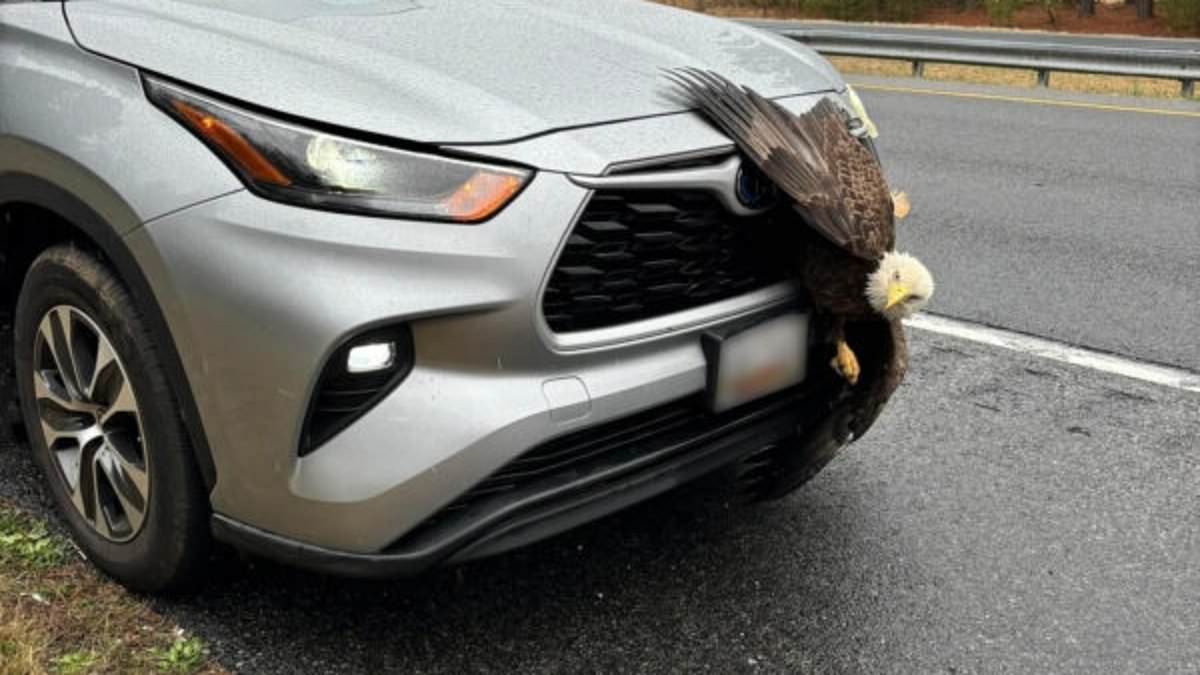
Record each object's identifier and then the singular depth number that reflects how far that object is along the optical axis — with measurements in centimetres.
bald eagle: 246
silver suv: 214
